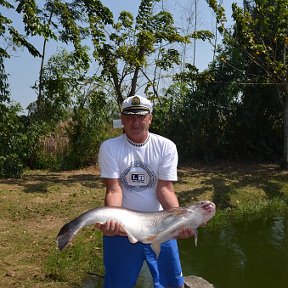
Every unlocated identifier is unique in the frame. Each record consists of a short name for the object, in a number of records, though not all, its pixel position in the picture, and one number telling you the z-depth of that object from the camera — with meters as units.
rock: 5.12
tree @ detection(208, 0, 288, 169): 12.09
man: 3.22
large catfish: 3.07
